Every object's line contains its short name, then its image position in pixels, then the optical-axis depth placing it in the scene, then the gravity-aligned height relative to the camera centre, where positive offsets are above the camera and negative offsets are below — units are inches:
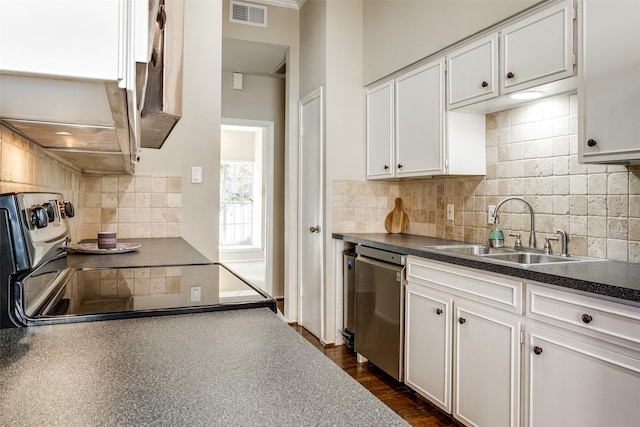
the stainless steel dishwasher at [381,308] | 102.2 -26.0
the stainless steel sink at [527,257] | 85.6 -10.8
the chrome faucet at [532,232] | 92.3 -5.8
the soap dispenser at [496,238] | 99.4 -7.6
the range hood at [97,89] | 20.1 +6.6
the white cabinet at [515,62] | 73.8 +27.2
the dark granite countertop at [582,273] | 53.6 -9.8
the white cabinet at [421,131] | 104.0 +18.6
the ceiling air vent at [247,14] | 147.9 +64.3
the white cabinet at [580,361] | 53.6 -20.9
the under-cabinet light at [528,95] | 84.2 +21.3
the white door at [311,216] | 138.5 -3.9
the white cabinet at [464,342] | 71.2 -25.5
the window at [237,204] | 300.5 -0.2
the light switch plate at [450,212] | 118.2 -2.1
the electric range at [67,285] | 32.7 -8.2
